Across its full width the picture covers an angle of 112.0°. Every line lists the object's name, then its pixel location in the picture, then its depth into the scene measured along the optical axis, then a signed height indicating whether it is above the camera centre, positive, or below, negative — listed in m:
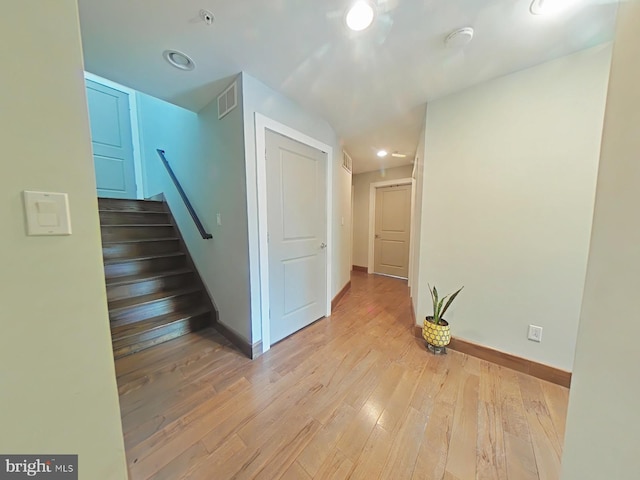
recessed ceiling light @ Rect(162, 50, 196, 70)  1.41 +1.08
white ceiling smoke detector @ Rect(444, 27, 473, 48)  1.23 +1.07
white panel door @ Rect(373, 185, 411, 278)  4.25 -0.21
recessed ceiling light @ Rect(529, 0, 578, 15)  1.06 +1.08
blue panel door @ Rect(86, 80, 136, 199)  3.26 +1.22
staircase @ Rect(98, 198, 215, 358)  1.97 -0.65
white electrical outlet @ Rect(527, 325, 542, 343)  1.59 -0.83
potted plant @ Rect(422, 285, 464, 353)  1.81 -0.91
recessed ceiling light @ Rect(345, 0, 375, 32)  1.10 +1.08
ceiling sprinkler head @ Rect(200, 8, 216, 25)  1.14 +1.09
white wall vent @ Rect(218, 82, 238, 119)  1.69 +0.97
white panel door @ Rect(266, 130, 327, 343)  1.93 -0.13
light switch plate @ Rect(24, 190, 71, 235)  0.59 +0.02
